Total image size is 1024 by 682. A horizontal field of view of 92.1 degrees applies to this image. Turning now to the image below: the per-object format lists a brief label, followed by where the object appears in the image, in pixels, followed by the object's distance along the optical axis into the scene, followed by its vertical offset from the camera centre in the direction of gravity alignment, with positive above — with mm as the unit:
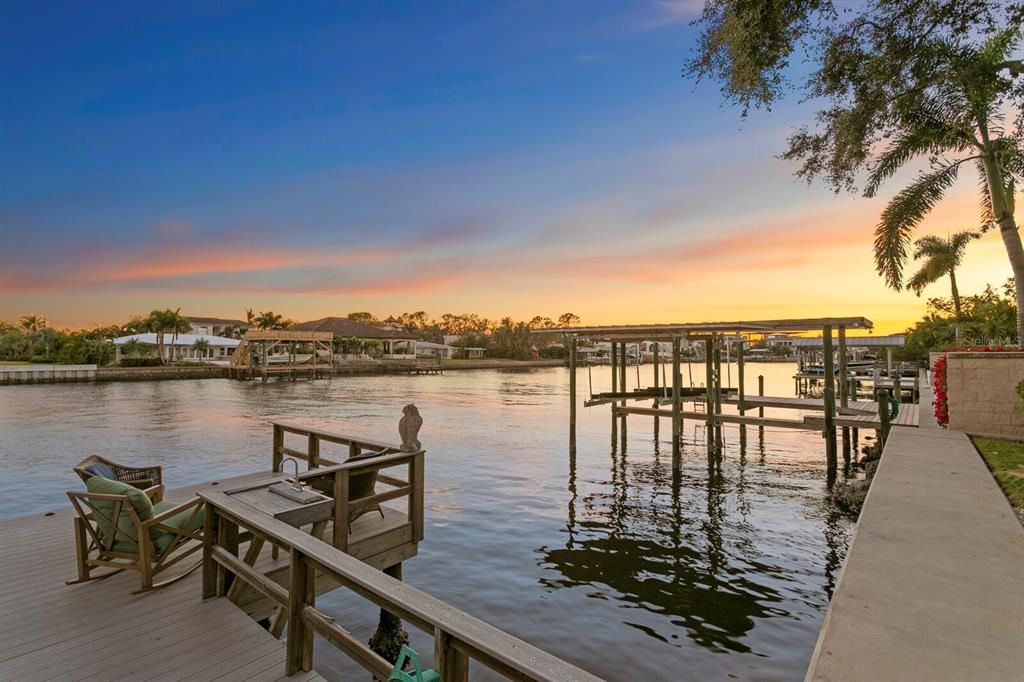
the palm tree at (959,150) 9452 +4876
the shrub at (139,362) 55531 -1023
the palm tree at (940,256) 33156 +6186
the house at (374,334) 90062 +3316
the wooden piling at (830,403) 12859 -1433
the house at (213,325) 101312 +5793
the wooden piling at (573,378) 16406 -1036
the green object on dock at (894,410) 13047 -1679
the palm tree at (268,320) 83125 +5490
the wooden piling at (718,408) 16078 -2000
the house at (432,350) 89562 +87
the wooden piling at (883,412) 11742 -1547
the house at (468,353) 112500 -526
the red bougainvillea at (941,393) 12234 -1160
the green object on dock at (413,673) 1927 -1304
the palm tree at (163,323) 60438 +3745
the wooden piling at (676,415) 13742 -1910
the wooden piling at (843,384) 13984 -1113
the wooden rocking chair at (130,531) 4363 -1643
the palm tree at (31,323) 75188 +4715
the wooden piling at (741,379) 17312 -1103
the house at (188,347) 61969 +807
